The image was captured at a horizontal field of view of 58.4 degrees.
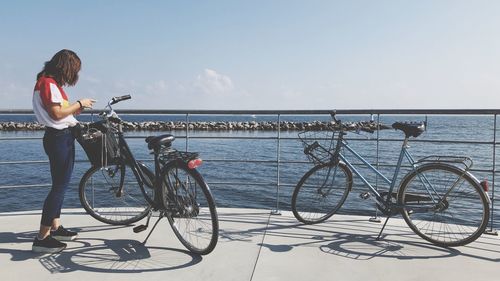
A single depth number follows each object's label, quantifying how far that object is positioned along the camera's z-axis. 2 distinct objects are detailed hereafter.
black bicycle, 3.26
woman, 3.19
